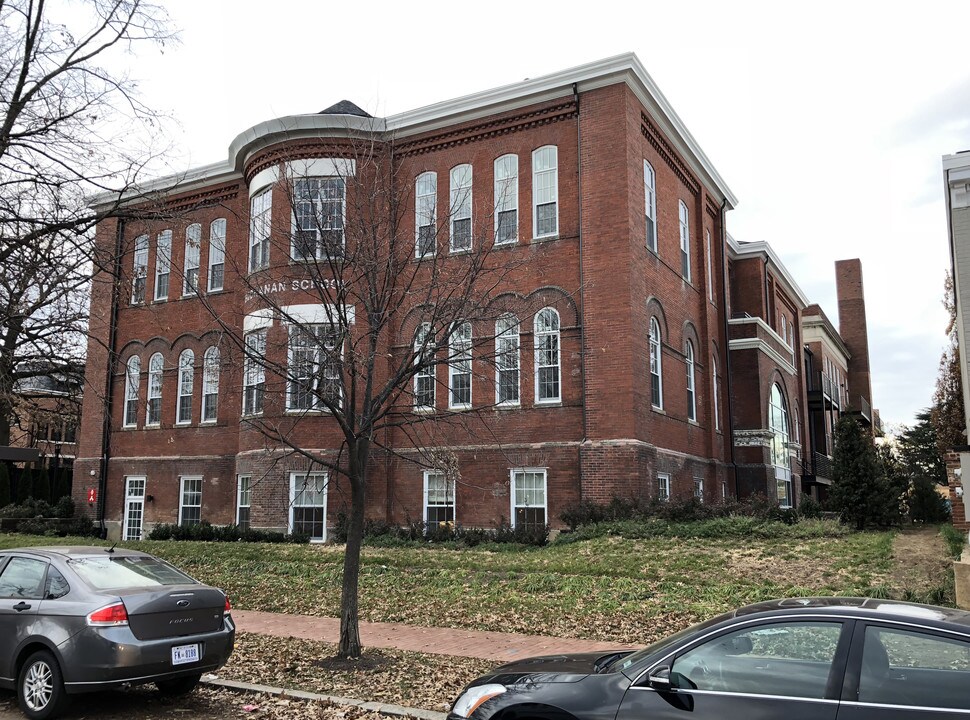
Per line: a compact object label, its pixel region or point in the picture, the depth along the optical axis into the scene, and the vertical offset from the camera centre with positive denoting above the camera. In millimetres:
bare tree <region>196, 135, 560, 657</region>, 9617 +2468
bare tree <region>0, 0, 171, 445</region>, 12227 +4254
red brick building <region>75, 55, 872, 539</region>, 20438 +4408
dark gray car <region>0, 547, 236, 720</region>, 7102 -1186
